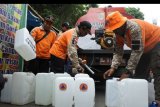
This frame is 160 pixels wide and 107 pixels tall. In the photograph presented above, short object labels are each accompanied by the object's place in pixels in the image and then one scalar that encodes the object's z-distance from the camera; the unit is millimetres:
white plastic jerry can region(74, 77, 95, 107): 1862
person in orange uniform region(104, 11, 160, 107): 1748
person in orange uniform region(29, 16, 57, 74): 2671
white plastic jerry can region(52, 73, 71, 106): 2088
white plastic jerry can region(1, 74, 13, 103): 2214
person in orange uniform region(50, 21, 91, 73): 2169
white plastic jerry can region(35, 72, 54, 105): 2172
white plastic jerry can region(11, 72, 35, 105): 2138
